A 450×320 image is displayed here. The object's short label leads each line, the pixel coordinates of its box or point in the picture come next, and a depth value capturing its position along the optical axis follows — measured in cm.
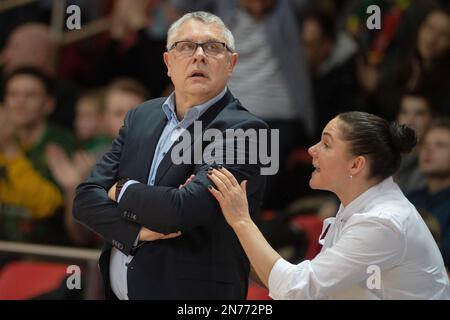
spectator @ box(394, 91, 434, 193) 1041
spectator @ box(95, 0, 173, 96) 1232
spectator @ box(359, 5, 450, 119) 1100
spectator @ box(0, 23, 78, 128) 1285
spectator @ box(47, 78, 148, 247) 1113
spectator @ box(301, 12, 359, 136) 1198
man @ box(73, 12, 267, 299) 608
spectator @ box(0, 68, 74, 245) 1118
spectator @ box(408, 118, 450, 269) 995
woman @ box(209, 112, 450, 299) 591
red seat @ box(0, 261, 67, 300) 939
